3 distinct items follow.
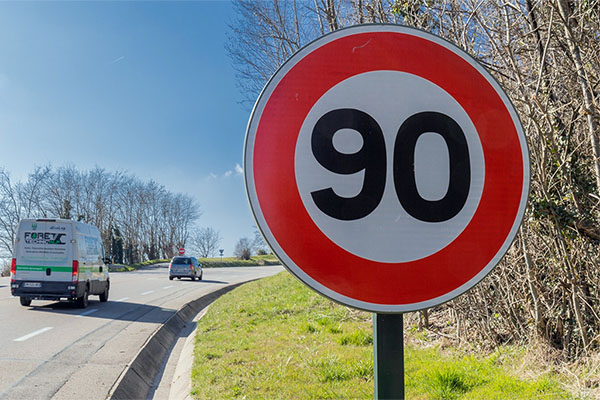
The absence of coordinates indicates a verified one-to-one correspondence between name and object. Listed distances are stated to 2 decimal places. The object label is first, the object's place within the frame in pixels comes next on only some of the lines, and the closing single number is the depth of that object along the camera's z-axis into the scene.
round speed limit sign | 1.29
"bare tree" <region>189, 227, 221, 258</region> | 94.00
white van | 13.00
